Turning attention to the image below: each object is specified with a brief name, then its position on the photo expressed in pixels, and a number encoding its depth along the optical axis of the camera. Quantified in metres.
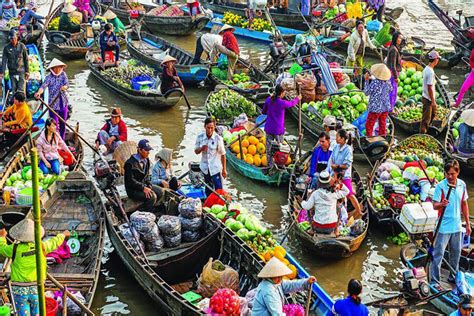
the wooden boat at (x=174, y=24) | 23.62
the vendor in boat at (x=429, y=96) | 14.40
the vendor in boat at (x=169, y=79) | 16.30
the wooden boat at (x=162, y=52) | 18.38
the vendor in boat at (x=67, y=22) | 21.62
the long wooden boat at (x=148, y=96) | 16.75
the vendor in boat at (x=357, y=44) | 17.06
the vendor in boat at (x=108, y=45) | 18.47
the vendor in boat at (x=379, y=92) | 13.80
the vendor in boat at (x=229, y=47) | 17.67
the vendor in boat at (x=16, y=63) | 15.73
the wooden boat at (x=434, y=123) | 15.24
